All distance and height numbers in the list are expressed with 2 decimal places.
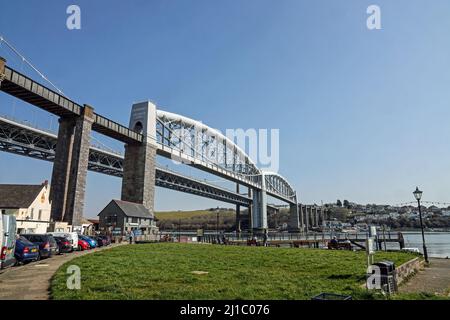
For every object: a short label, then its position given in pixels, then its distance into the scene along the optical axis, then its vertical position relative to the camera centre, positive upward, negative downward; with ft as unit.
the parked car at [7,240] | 38.65 -2.35
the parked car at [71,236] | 82.47 -3.65
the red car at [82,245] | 91.20 -6.53
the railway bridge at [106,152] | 145.38 +51.31
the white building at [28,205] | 120.57 +6.54
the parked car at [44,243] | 63.77 -4.23
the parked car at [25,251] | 53.42 -4.91
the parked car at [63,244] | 77.13 -5.36
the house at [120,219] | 153.69 +1.37
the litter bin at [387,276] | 32.22 -5.22
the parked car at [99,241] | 107.24 -6.28
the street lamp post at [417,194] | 81.51 +7.27
